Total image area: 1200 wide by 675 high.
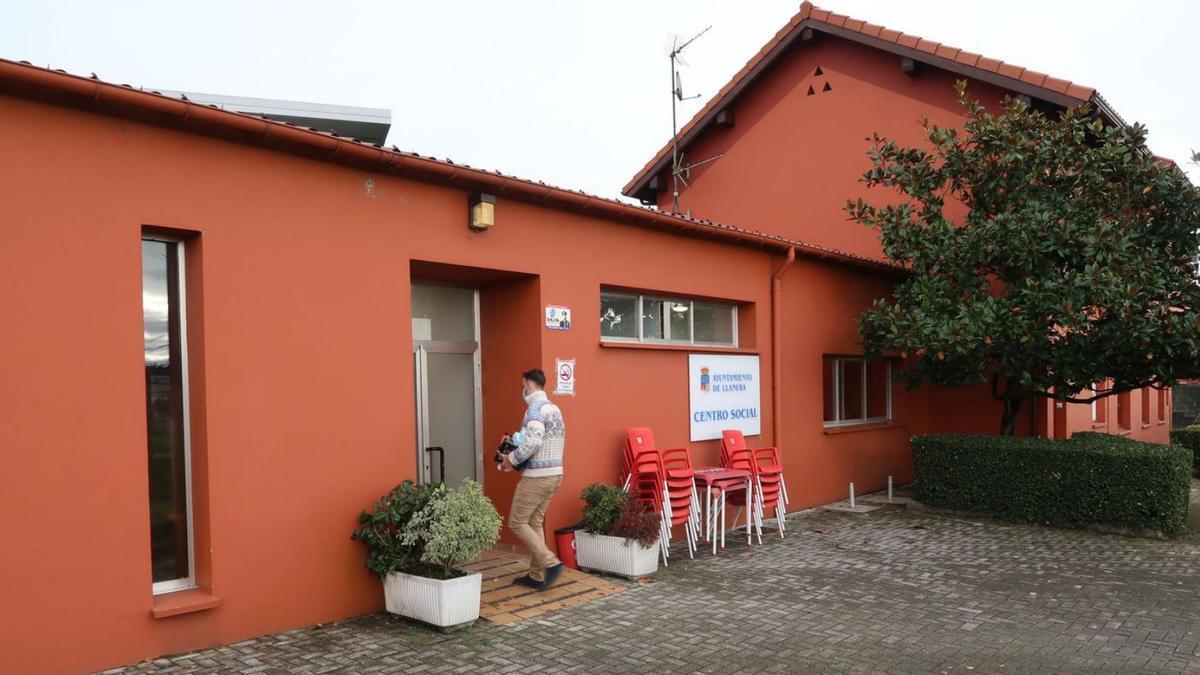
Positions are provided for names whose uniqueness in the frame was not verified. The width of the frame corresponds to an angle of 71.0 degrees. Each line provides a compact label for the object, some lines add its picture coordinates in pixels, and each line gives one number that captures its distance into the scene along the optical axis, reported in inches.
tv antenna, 556.7
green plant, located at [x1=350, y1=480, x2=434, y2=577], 230.7
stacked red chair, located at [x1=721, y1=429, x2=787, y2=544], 341.1
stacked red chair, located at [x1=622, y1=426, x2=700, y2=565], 300.7
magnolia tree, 352.5
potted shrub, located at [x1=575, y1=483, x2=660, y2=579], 276.1
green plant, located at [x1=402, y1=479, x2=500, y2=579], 219.3
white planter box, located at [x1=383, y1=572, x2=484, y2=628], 219.3
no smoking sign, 297.3
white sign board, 358.3
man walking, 256.1
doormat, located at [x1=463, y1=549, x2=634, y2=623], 240.2
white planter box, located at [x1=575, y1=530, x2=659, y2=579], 275.6
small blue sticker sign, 294.7
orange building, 181.2
